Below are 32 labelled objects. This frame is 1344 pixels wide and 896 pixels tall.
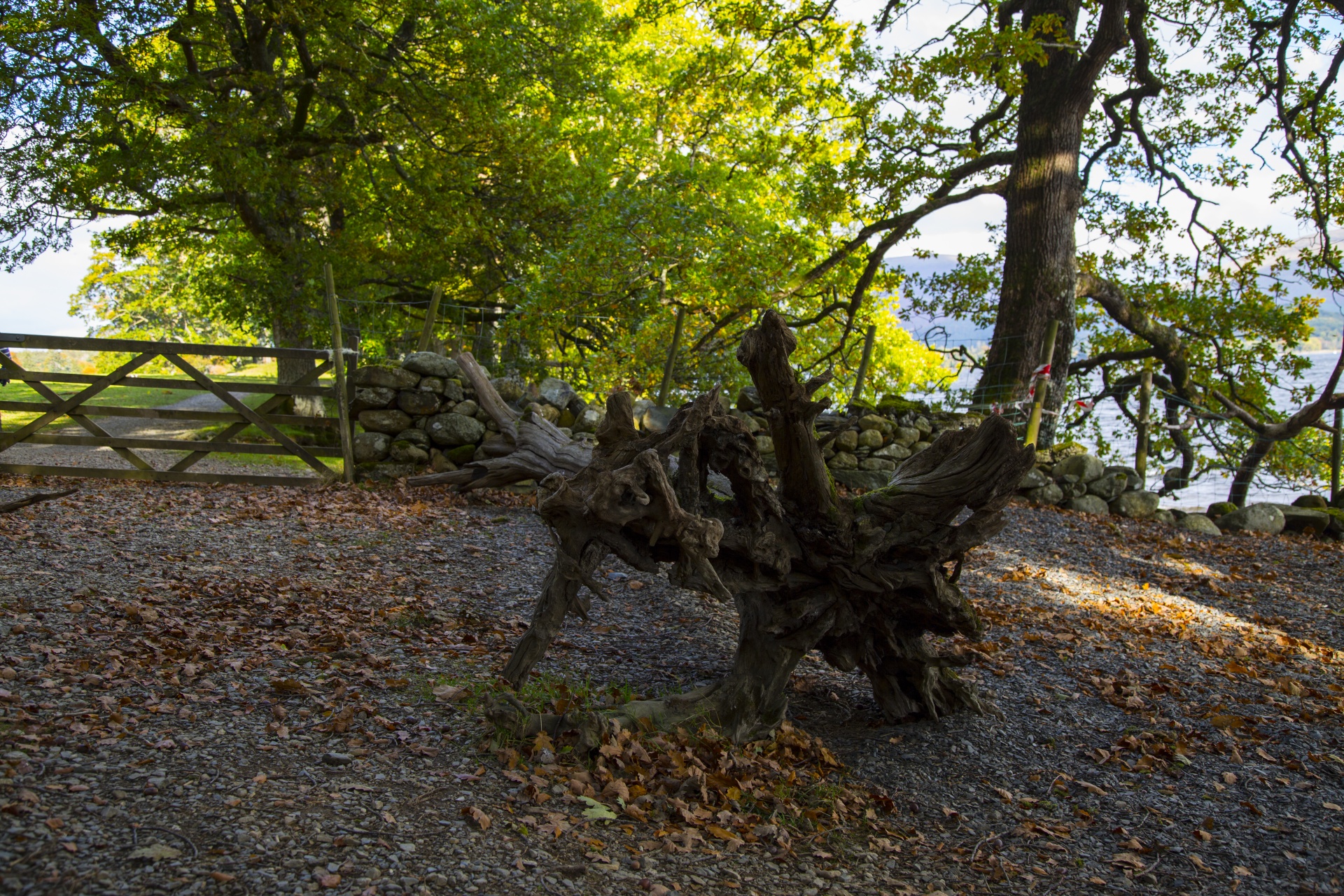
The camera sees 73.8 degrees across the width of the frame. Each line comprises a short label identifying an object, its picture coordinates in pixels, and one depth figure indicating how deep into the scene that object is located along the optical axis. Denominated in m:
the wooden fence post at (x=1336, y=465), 13.43
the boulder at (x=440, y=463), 10.91
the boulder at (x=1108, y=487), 12.85
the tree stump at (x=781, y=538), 4.26
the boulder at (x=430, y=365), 10.94
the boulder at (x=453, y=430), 10.91
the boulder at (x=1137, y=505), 12.72
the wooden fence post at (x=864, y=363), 12.66
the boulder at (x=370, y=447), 10.85
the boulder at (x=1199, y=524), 12.23
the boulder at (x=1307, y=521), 12.45
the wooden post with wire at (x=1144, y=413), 13.21
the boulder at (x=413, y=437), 10.95
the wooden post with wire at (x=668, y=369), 11.74
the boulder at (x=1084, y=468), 12.77
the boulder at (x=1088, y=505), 12.63
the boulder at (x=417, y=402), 10.89
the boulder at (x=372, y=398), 10.81
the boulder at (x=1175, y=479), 15.38
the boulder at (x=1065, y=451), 13.09
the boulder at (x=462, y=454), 10.95
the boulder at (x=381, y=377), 10.84
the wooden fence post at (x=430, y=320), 11.55
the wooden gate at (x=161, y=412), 9.99
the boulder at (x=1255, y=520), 12.45
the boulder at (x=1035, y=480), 12.73
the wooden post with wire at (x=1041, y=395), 12.35
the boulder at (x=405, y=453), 10.90
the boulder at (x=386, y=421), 10.86
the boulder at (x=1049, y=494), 12.72
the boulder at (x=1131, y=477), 12.94
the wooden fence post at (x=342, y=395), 10.35
